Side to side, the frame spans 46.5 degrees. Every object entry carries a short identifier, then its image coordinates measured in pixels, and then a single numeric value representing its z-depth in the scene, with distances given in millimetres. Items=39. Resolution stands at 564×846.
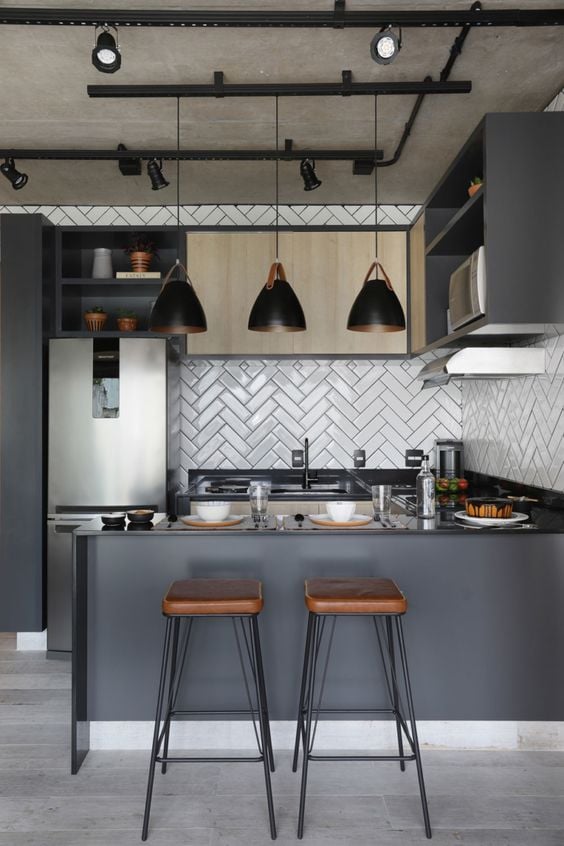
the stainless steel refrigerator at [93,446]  4008
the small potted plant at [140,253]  4418
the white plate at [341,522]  2645
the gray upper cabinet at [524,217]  2611
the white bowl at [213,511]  2684
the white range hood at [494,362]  3170
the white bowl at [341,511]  2658
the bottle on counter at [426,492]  2877
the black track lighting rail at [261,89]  3027
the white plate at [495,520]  2670
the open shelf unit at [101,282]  4297
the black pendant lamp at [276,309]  2838
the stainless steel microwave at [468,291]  2740
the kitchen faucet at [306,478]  4578
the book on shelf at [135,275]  4371
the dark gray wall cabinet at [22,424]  4031
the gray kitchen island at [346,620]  2719
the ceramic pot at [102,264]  4422
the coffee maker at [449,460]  4523
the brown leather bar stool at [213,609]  2223
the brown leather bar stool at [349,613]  2199
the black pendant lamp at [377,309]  2934
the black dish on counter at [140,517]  2737
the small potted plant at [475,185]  2940
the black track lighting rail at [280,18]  2486
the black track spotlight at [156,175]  3787
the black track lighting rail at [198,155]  3799
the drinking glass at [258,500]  2686
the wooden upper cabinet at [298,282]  4418
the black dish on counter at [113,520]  2704
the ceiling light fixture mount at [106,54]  2496
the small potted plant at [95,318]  4375
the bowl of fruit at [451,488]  4004
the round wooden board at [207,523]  2650
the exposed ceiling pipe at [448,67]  2705
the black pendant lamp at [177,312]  2873
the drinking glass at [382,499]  2797
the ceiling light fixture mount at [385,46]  2465
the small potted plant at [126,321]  4383
